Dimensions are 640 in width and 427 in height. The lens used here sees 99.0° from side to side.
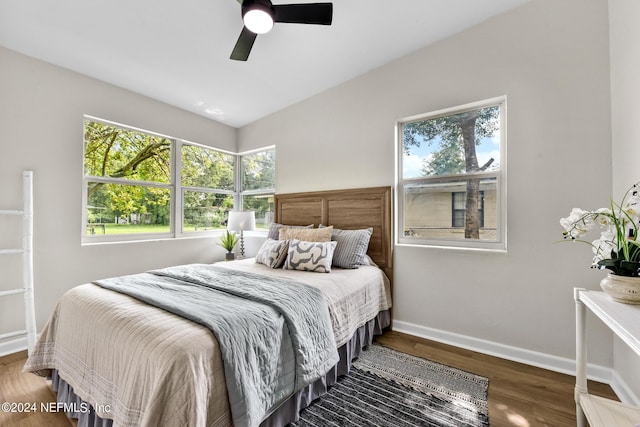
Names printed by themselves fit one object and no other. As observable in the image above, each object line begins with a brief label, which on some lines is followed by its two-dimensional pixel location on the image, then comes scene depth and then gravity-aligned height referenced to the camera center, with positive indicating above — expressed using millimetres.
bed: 1073 -675
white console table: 1024 -648
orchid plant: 1220 -106
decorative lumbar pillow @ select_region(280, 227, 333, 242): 2850 -224
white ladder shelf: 2299 -383
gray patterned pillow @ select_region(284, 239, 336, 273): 2510 -405
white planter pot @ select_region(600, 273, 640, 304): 1192 -340
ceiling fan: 1606 +1234
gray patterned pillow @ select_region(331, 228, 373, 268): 2668 -344
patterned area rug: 1589 -1205
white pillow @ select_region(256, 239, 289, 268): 2717 -414
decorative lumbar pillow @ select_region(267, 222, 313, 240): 3305 -204
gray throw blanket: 1195 -583
